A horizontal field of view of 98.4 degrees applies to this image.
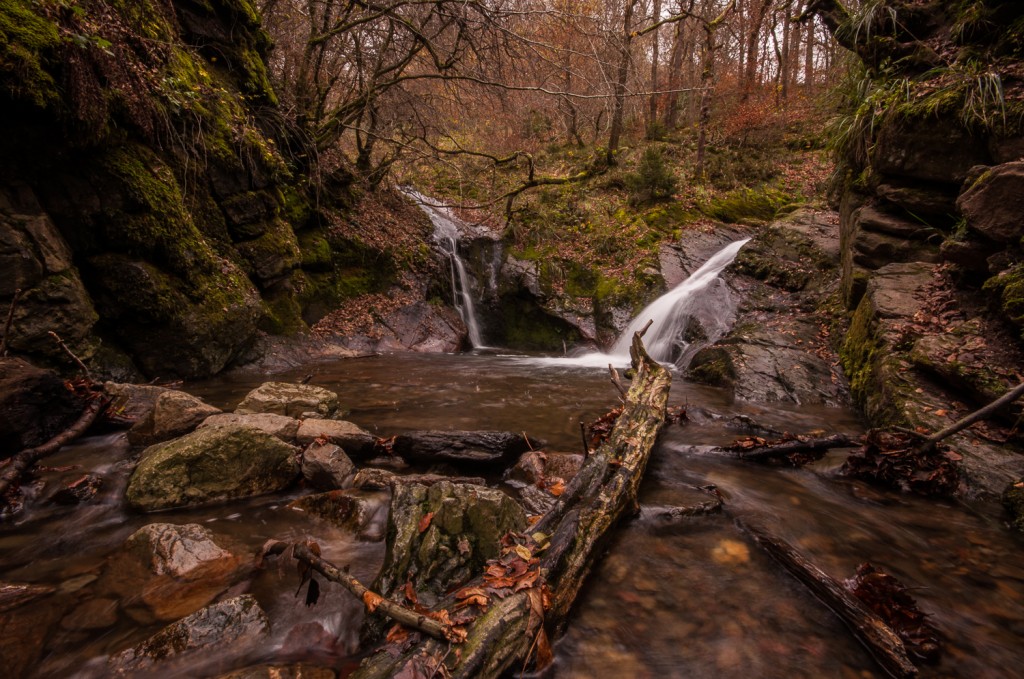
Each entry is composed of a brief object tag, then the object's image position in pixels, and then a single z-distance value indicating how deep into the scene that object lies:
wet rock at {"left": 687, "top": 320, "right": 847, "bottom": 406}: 6.04
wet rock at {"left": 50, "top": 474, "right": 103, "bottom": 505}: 3.17
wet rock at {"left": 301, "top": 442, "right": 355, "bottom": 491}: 3.54
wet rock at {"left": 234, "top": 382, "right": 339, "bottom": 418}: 4.59
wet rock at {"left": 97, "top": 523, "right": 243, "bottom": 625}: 2.30
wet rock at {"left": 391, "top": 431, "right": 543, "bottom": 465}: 4.01
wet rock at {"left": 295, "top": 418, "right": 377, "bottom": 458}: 3.93
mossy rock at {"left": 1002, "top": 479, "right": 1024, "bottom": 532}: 3.07
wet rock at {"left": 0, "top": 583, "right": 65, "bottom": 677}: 1.94
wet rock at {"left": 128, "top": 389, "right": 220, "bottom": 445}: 4.00
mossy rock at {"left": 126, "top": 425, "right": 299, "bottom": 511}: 3.19
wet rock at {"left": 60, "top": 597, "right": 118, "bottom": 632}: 2.15
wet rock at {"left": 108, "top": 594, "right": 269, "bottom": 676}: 1.95
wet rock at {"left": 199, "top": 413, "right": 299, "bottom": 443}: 3.76
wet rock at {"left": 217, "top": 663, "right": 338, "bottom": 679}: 1.81
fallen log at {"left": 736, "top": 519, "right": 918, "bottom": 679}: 1.89
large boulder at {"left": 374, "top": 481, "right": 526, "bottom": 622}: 2.21
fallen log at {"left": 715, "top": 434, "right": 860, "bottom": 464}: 4.04
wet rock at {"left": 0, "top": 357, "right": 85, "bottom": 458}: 3.34
